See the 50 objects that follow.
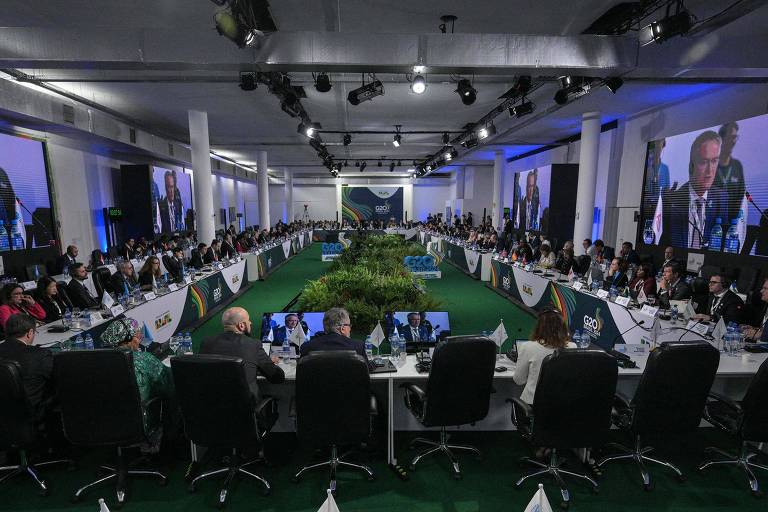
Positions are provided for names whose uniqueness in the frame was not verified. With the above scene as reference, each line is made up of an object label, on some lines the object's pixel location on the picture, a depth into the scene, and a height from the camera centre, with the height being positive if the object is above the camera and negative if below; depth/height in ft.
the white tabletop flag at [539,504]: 5.25 -3.94
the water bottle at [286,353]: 10.82 -4.08
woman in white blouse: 8.93 -3.20
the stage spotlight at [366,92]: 21.67 +5.83
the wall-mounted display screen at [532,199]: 42.91 +0.29
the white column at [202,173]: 30.35 +2.11
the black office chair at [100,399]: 7.93 -3.98
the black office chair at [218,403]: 7.75 -4.04
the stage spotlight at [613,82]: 18.98 +5.61
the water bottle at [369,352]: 10.87 -4.15
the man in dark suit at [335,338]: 9.14 -3.14
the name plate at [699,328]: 12.69 -3.93
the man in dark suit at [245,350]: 8.92 -3.29
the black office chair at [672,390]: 8.11 -3.86
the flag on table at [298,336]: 11.68 -3.88
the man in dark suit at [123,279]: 20.42 -4.05
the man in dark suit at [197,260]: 27.63 -4.04
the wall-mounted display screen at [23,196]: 26.78 +0.31
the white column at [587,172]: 30.76 +2.27
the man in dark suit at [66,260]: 25.37 -3.72
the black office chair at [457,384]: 8.59 -3.99
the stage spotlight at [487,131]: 31.49 +5.50
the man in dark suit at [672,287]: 16.09 -3.74
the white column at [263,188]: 51.49 +1.67
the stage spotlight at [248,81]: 19.56 +5.76
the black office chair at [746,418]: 8.45 -4.86
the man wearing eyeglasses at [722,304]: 15.03 -3.80
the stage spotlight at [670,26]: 13.83 +6.08
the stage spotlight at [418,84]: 18.63 +5.41
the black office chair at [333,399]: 7.94 -4.00
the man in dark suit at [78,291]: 17.58 -3.92
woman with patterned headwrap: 8.86 -3.75
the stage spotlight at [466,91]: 21.71 +5.92
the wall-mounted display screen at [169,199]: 41.83 +0.16
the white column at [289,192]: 76.02 +1.58
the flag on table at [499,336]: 10.86 -3.59
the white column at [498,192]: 54.34 +1.31
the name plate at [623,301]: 16.21 -4.00
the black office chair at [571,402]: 7.82 -3.98
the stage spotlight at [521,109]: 25.21 +5.83
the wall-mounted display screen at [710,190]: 21.68 +0.75
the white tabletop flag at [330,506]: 5.23 -3.92
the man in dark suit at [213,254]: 29.96 -3.97
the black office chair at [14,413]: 7.84 -4.26
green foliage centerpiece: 19.54 -4.85
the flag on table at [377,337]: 11.14 -3.71
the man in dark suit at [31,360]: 8.71 -3.49
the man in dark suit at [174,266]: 23.41 -3.98
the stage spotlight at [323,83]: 20.24 +5.89
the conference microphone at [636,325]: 14.29 -4.39
